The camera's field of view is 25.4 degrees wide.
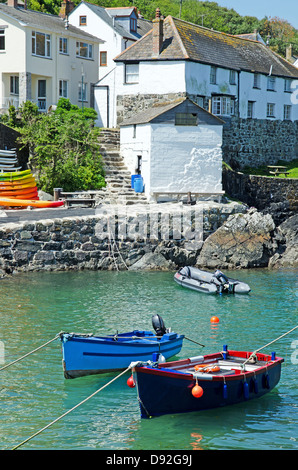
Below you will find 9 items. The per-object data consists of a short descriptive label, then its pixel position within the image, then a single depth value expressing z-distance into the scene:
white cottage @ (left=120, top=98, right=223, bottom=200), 38.06
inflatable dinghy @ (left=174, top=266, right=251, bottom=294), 27.75
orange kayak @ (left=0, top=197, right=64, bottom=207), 34.16
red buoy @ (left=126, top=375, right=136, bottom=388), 14.60
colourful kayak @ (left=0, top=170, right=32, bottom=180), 35.14
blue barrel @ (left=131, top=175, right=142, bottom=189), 38.93
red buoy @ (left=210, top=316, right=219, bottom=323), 22.94
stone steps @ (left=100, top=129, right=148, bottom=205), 37.65
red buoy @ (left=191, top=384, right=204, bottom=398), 14.14
